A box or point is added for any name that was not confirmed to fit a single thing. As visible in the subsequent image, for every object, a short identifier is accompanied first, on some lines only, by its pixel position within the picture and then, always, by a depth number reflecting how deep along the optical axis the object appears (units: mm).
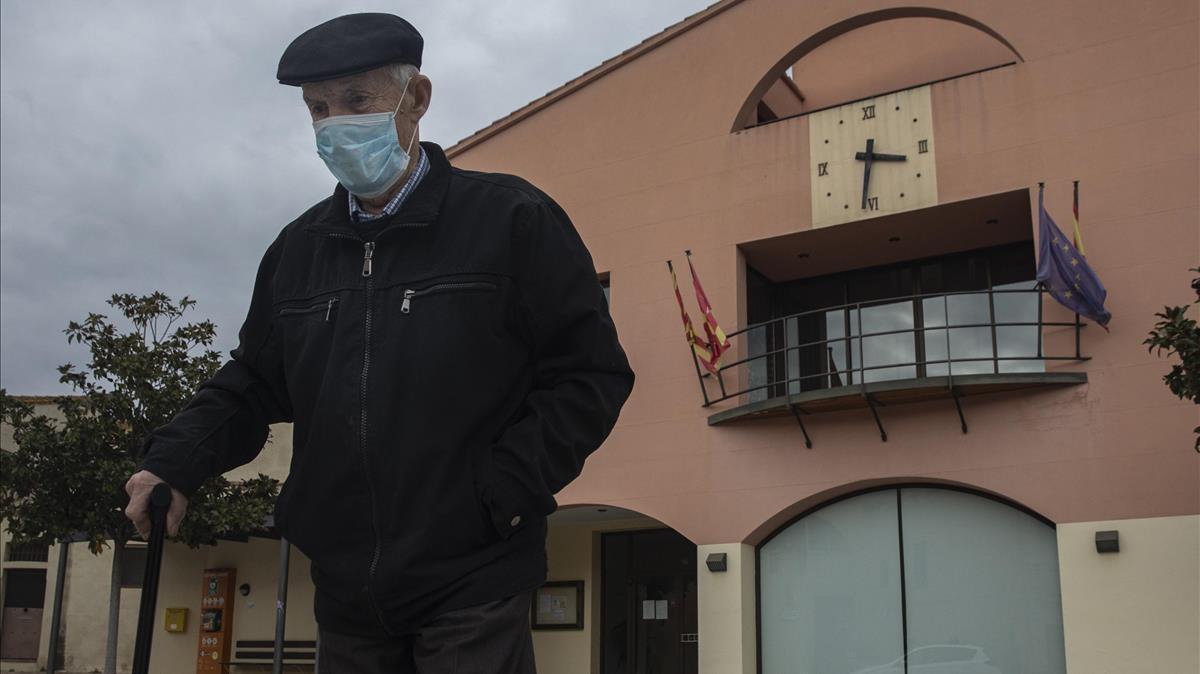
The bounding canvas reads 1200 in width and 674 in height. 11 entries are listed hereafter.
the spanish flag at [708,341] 15656
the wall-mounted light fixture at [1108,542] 12898
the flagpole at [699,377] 16014
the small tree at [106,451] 15133
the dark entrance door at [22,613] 26031
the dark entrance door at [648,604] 17875
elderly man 2283
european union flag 13297
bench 21875
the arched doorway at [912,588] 13844
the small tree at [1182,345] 10766
